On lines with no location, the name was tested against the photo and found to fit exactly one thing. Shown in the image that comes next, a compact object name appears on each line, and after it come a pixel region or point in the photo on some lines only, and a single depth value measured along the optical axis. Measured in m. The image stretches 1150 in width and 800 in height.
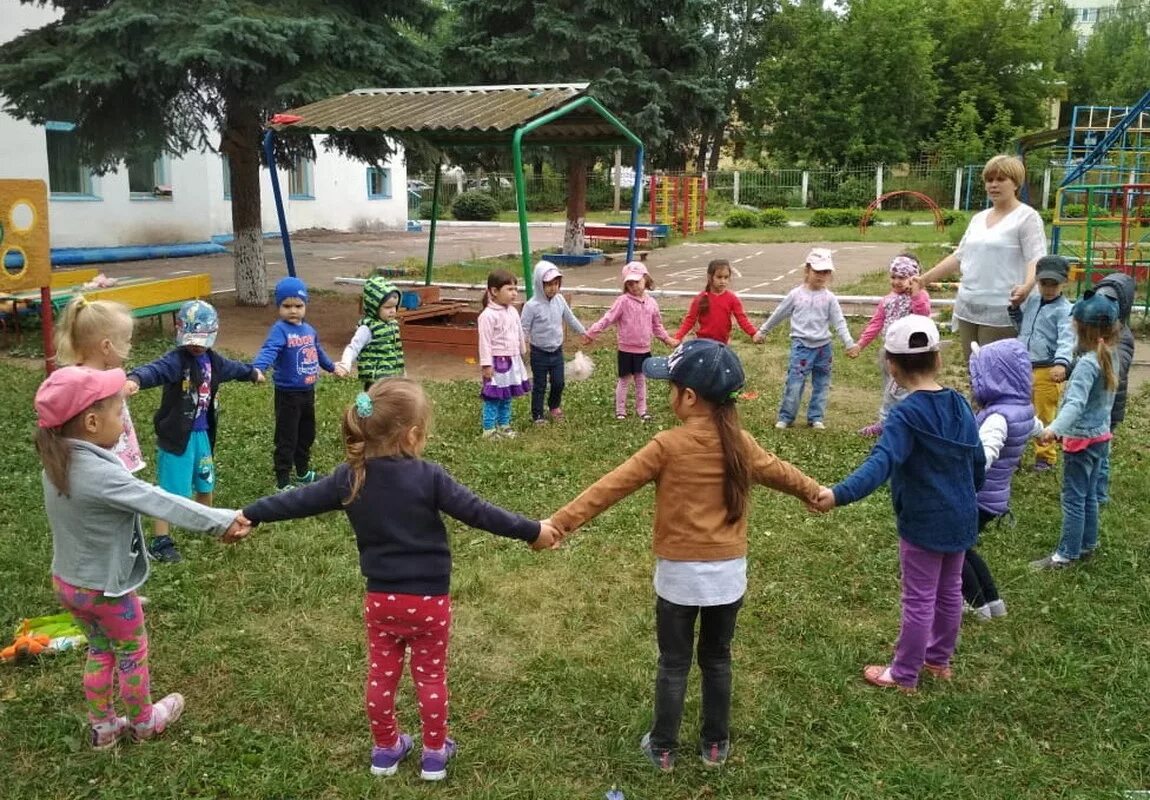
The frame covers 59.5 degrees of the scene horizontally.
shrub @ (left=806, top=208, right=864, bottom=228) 33.50
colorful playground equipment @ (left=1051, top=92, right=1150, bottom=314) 13.00
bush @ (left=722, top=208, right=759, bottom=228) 32.53
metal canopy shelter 10.75
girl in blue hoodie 3.85
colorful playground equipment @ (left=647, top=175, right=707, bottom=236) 29.78
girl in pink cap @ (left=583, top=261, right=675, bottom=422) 8.29
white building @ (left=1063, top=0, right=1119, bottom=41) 90.38
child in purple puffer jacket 4.66
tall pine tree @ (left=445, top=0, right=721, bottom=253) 19.81
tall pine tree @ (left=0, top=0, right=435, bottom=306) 11.84
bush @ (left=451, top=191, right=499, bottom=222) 40.38
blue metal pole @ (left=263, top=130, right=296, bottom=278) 12.09
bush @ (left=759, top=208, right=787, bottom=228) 33.47
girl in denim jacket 4.99
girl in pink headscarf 7.46
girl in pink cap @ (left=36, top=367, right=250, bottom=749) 3.35
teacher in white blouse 6.23
